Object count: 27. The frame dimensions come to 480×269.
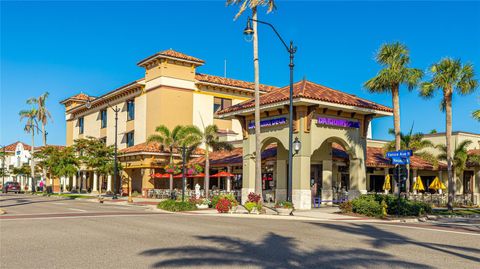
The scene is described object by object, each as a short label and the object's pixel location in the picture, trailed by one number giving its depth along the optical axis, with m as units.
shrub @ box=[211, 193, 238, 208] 27.26
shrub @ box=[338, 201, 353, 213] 26.11
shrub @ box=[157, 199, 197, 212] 28.86
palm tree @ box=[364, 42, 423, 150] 32.41
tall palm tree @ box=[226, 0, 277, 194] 28.11
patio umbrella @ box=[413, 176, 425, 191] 37.26
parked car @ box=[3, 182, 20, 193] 67.10
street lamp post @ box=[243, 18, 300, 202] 24.93
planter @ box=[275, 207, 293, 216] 25.21
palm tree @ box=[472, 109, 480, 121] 26.00
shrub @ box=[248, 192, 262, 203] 26.22
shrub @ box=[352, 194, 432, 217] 24.95
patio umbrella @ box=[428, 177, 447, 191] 38.06
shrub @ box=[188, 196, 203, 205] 30.21
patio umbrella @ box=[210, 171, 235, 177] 42.72
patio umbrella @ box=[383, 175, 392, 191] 36.67
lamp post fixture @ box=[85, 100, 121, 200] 45.83
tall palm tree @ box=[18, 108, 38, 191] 77.47
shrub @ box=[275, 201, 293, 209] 25.20
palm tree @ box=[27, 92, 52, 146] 74.88
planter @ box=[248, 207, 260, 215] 25.47
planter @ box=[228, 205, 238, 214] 26.57
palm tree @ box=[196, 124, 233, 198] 38.19
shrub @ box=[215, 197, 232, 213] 26.55
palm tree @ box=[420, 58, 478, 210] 32.53
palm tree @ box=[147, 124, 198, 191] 42.81
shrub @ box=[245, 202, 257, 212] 25.44
